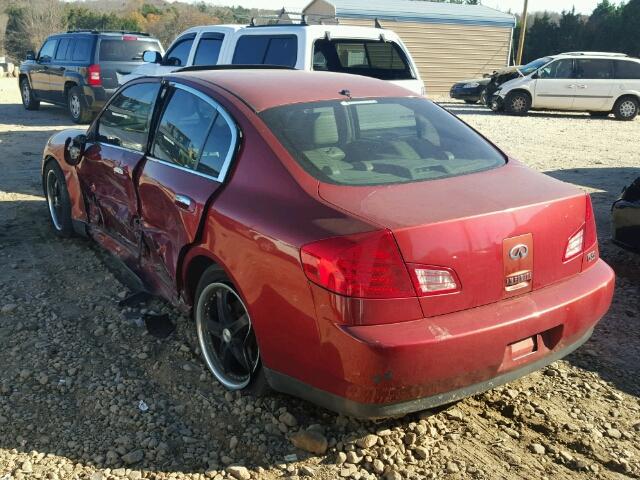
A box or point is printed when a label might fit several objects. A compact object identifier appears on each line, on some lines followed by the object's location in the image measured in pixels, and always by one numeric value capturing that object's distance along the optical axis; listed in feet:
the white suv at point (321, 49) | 25.49
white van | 57.11
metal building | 81.61
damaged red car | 8.33
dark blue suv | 42.22
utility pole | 95.91
